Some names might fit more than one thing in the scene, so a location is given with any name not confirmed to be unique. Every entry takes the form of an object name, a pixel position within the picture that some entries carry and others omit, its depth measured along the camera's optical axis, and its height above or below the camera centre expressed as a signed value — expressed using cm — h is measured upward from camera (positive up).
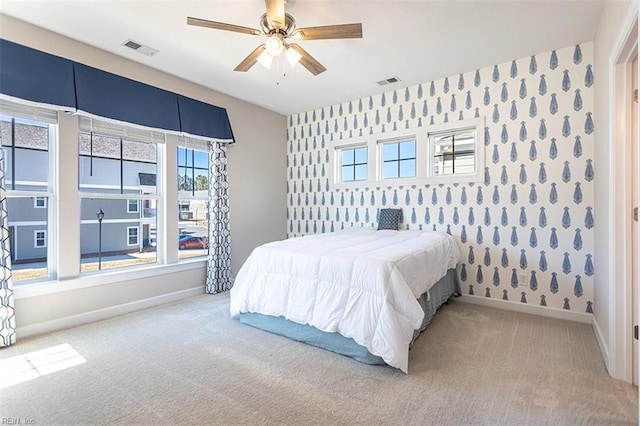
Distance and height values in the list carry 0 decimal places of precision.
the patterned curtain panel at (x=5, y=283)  246 -57
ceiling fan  211 +130
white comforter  212 -58
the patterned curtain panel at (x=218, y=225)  404 -18
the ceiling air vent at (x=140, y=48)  296 +166
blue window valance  253 +119
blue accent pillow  404 -9
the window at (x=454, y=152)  372 +76
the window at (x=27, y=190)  268 +21
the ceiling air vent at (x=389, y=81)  380 +167
